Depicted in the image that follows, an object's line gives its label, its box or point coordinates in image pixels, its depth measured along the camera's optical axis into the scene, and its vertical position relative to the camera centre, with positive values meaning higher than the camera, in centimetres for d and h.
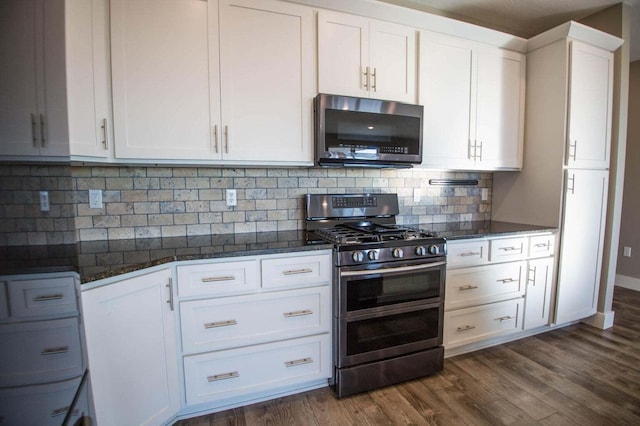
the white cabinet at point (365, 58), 205 +87
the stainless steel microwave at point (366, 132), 203 +37
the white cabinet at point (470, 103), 237 +67
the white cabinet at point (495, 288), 224 -75
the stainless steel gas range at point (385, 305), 186 -71
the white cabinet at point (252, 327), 166 -77
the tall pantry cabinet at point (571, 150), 249 +31
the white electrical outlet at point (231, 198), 217 -7
